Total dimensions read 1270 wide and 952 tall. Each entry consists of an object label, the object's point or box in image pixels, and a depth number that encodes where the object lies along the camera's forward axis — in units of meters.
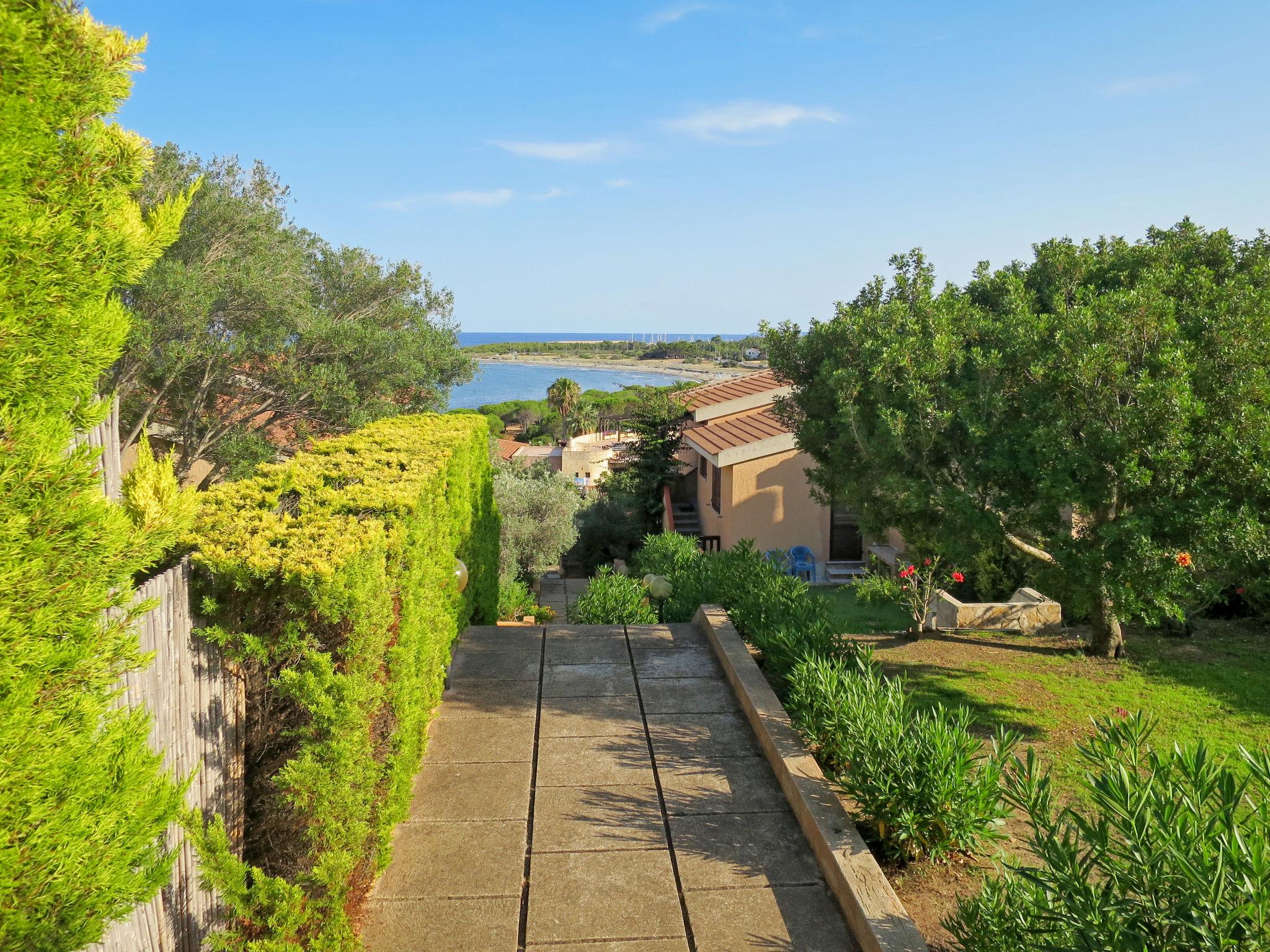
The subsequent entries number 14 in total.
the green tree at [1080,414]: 7.30
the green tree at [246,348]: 13.70
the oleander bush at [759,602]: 8.05
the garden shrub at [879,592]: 16.11
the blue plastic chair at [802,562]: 21.16
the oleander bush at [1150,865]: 2.65
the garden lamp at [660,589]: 11.76
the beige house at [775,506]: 21.58
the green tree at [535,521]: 20.38
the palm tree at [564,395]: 63.94
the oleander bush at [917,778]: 4.93
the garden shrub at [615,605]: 10.73
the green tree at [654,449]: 28.62
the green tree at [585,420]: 66.81
